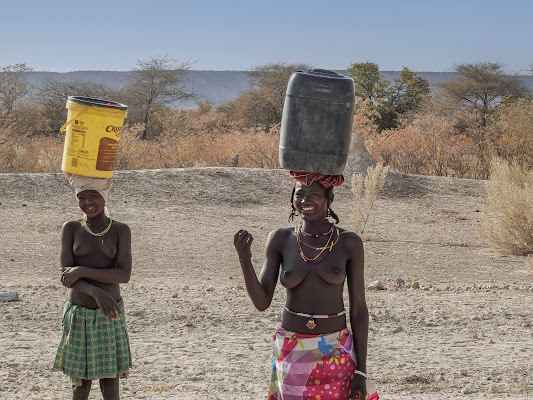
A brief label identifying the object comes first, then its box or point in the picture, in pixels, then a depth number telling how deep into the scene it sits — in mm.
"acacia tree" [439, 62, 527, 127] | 34906
